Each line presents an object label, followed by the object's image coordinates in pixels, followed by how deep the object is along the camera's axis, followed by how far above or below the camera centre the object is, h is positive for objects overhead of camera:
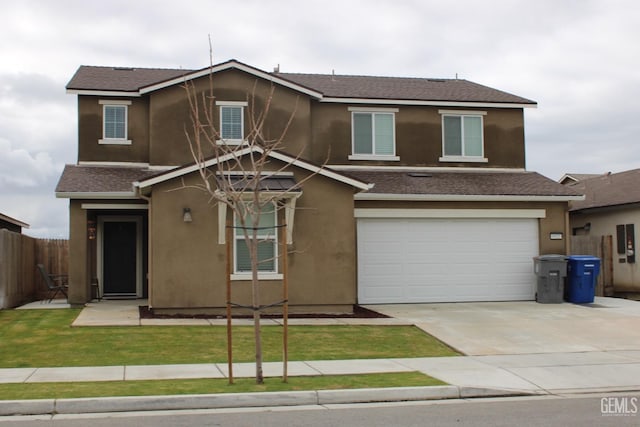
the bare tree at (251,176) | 9.90 +1.40
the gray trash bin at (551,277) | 19.48 -0.97
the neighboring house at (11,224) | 26.72 +0.82
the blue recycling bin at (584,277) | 19.41 -0.98
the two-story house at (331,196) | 16.75 +1.14
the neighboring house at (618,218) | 22.95 +0.69
